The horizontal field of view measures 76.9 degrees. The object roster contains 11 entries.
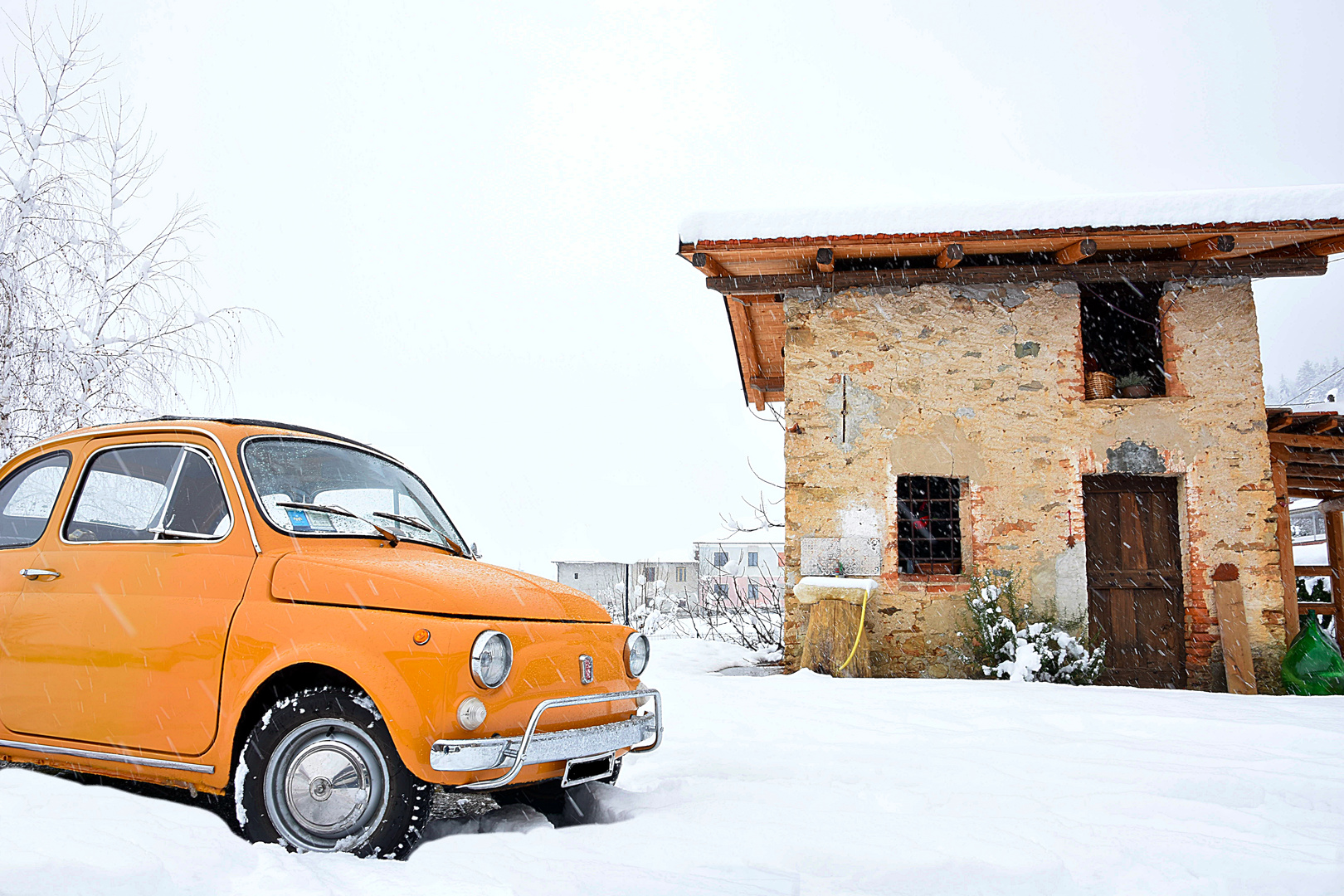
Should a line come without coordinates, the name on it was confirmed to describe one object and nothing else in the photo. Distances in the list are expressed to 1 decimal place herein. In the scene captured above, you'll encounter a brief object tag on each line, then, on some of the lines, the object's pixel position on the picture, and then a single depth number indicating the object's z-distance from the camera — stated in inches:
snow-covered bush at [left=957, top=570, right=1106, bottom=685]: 299.7
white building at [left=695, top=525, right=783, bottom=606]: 1478.8
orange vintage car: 107.2
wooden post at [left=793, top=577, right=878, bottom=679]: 302.4
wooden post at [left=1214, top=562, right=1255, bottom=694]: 308.0
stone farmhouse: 318.7
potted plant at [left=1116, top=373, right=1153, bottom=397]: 343.3
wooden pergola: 345.7
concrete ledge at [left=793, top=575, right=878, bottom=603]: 313.6
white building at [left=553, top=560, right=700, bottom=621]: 1360.7
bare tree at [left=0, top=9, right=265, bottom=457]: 247.4
